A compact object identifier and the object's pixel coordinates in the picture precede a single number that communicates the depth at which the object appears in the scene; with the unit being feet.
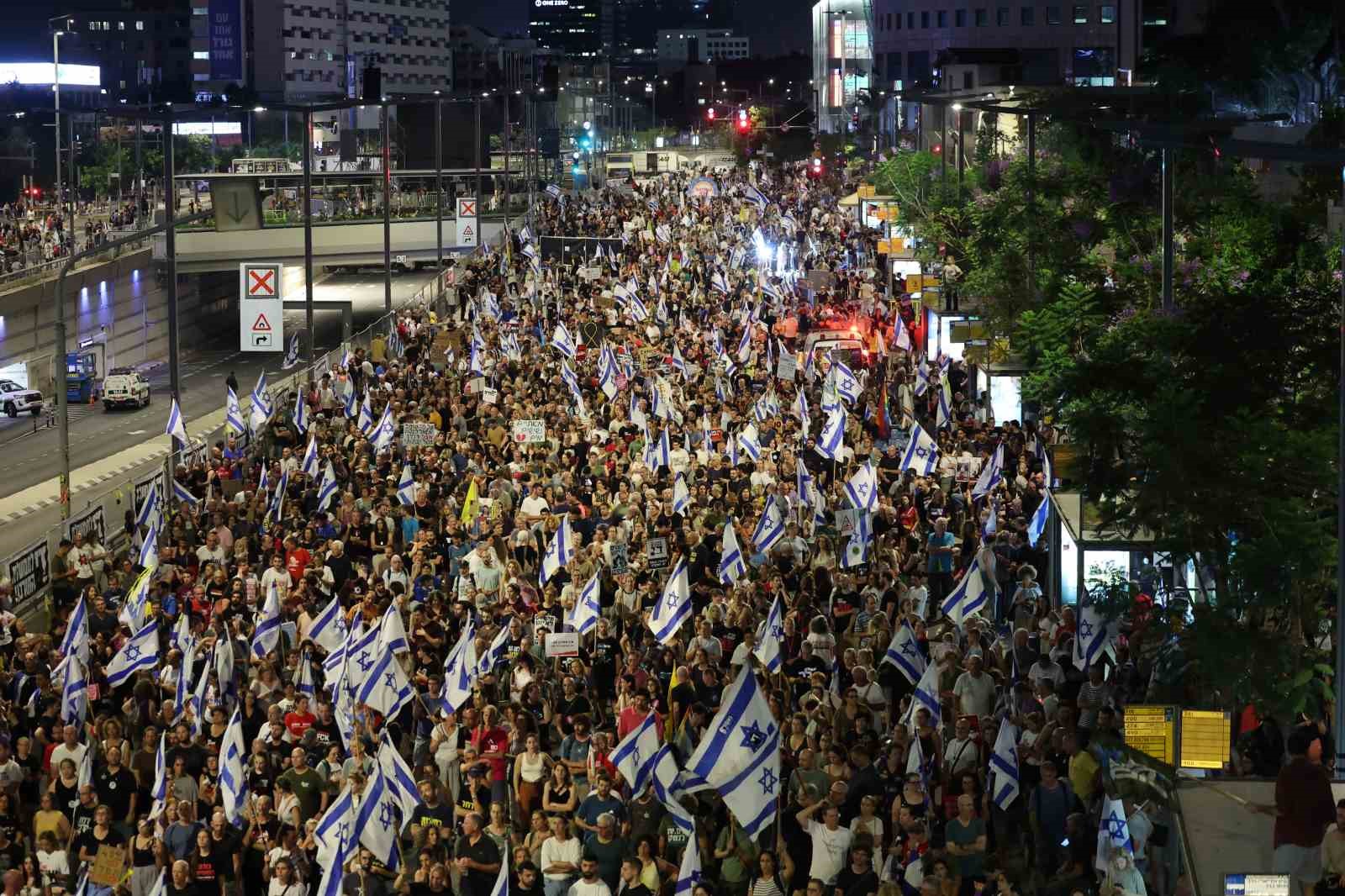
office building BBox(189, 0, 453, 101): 626.64
